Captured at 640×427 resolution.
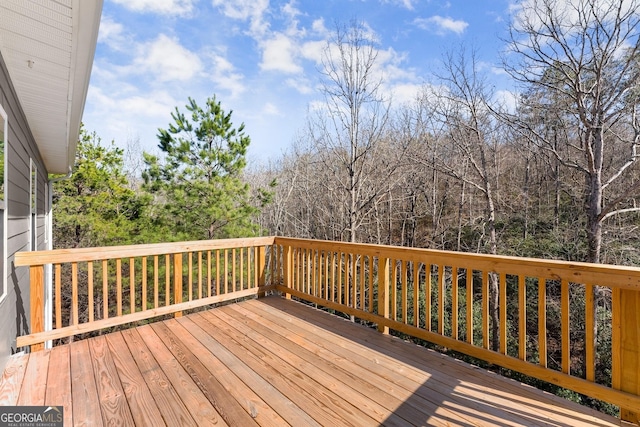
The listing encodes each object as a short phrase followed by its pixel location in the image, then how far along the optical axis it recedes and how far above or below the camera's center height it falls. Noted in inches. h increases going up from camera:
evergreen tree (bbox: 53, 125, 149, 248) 360.8 +10.5
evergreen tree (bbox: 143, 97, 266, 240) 330.3 +40.2
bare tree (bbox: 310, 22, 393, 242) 278.6 +101.7
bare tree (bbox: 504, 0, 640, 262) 228.4 +118.2
